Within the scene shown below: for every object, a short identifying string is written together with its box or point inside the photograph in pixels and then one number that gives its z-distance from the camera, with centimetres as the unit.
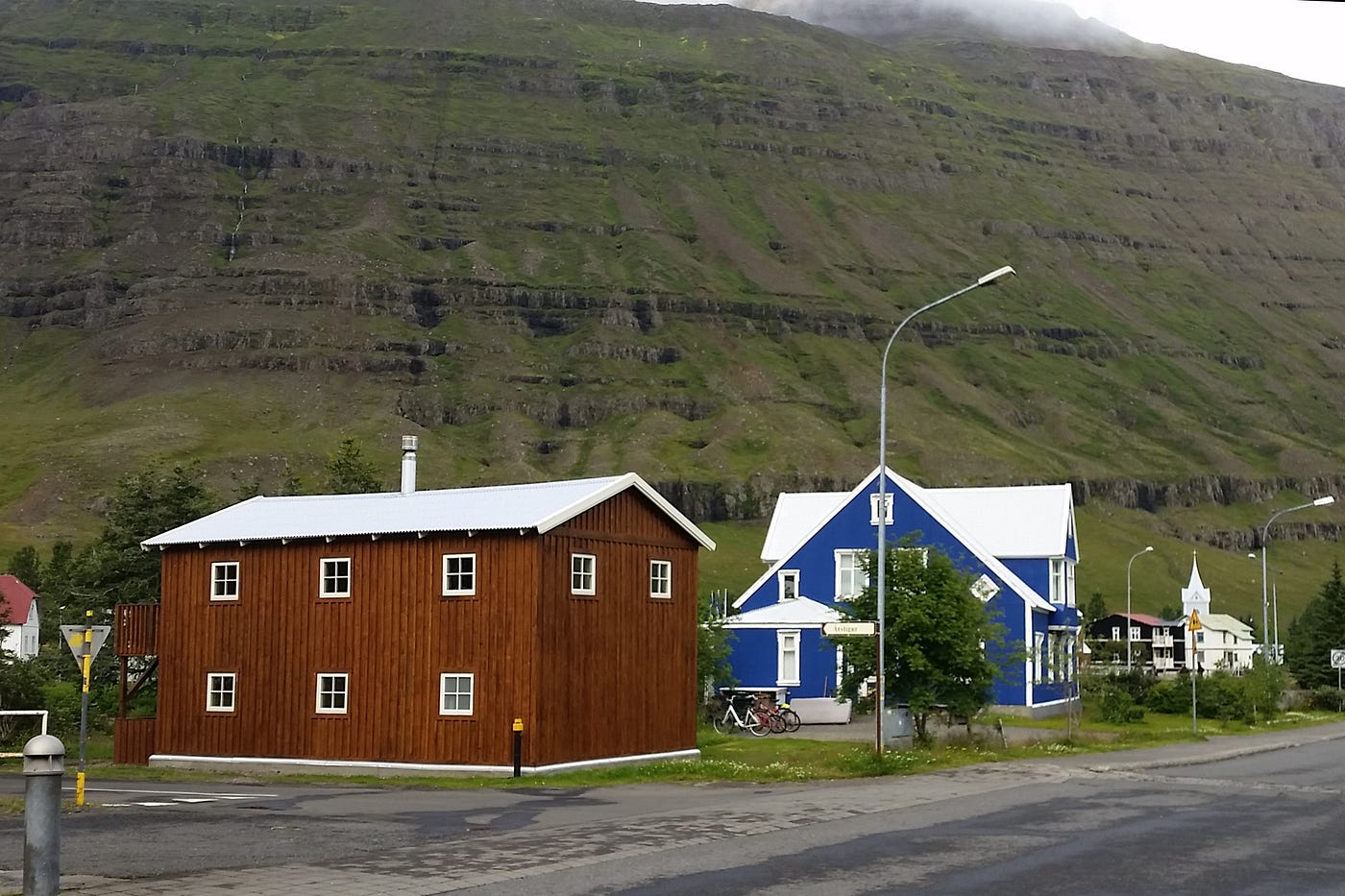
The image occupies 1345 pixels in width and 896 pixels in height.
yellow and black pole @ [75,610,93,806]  2511
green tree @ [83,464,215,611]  5791
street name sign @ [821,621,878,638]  3095
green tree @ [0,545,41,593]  13750
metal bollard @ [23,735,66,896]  1238
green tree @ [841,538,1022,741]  3434
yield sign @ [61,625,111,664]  2528
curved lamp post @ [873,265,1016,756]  2975
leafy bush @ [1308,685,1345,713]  6988
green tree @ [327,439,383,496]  7044
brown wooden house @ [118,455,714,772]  3497
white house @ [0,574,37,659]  12025
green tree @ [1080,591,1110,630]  16275
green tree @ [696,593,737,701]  5147
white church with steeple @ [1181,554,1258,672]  15975
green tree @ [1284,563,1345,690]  7669
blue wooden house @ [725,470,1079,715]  5631
